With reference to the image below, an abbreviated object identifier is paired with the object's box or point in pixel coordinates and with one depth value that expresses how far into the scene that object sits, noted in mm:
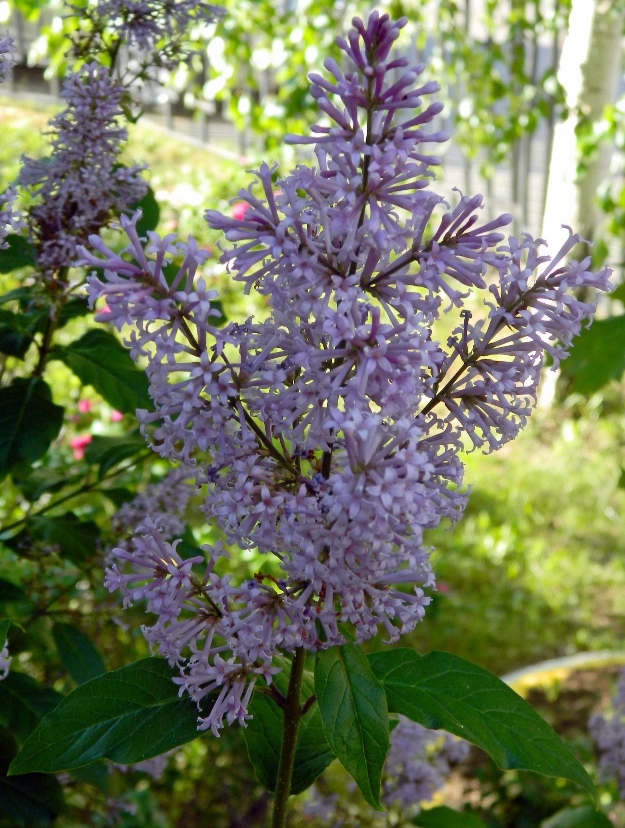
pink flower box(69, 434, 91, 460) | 1004
